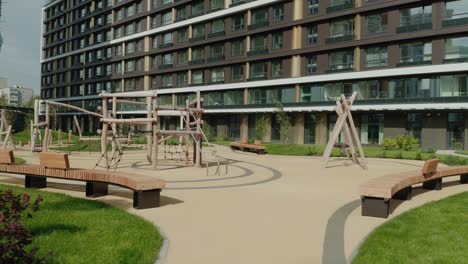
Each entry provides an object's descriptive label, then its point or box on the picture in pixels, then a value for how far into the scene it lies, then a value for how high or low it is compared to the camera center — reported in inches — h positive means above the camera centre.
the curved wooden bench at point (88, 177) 312.5 -39.4
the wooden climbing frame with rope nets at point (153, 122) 581.6 +18.0
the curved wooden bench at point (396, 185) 295.7 -39.7
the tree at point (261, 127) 1546.5 +36.1
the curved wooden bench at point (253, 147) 1020.9 -30.0
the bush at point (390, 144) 1185.4 -17.1
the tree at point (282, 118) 1497.3 +72.6
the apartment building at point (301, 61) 1243.8 +319.4
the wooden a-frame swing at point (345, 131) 685.9 +11.5
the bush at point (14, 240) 125.6 -36.3
